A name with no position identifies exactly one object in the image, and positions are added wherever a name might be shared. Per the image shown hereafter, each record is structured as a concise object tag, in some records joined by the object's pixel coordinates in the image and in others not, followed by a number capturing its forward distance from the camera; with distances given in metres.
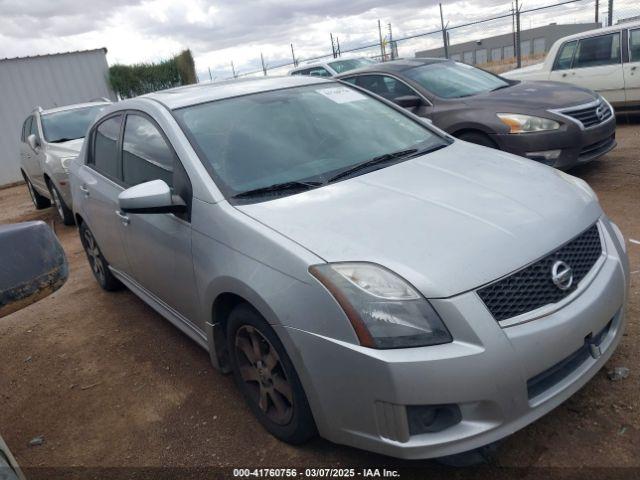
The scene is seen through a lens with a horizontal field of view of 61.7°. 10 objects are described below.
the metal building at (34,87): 14.23
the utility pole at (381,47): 17.67
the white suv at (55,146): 7.43
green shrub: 16.98
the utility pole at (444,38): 15.75
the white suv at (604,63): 8.05
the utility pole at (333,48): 19.00
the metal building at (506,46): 20.77
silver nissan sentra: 1.91
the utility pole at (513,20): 14.48
